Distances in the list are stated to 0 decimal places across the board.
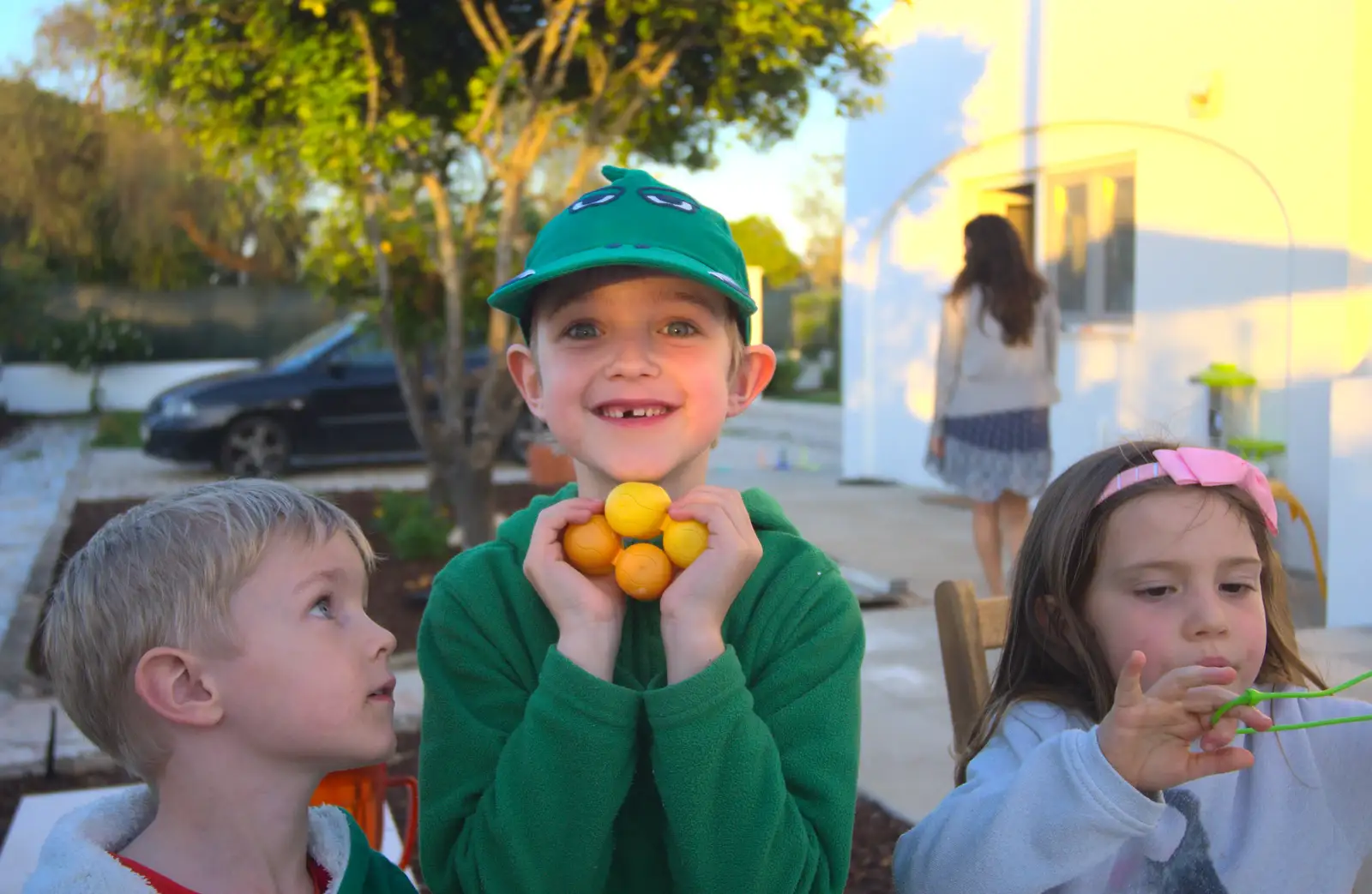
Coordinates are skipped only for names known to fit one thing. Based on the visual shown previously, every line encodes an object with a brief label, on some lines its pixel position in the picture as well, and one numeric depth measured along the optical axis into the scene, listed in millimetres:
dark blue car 12336
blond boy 1496
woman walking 6191
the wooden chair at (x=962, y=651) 2137
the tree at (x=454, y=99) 6133
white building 6992
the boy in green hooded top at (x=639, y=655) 1394
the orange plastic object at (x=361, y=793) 2133
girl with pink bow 1521
